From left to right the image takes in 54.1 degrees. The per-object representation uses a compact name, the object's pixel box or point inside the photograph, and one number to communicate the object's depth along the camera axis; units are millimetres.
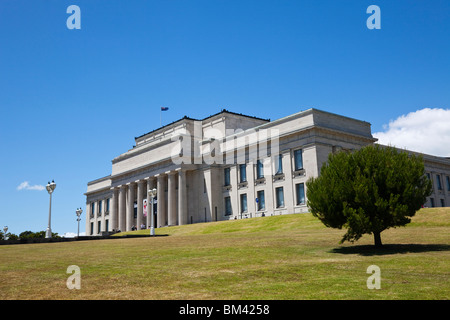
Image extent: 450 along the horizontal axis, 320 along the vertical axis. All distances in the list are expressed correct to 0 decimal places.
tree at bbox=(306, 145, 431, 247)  21062
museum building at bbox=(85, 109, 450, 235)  58844
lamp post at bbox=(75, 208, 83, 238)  71125
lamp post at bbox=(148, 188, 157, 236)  50938
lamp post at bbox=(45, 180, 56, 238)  39562
